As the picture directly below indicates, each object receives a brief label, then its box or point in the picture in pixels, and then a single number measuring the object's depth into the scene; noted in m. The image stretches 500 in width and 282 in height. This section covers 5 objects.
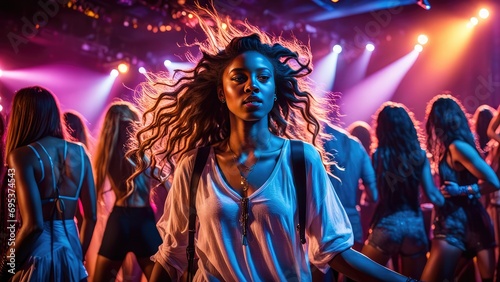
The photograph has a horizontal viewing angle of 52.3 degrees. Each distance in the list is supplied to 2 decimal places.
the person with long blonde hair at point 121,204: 4.57
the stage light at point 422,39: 11.48
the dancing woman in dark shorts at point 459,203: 4.31
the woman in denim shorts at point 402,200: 4.53
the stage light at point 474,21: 10.68
